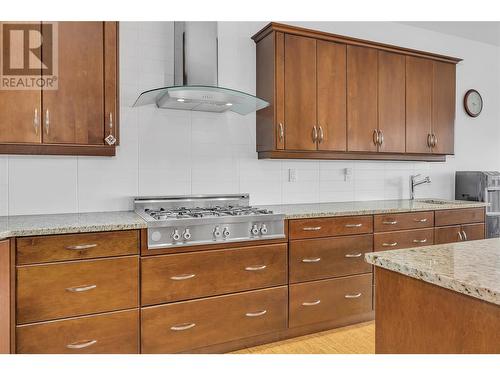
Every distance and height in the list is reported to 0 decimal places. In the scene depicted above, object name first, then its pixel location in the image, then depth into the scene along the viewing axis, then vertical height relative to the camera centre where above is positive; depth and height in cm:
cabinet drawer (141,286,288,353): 227 -86
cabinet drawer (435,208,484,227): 338 -29
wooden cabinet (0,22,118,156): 227 +50
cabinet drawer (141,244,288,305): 225 -55
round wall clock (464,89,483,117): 440 +96
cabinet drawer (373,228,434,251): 307 -45
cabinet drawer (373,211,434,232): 306 -30
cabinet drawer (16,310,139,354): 200 -82
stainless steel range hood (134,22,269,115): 274 +86
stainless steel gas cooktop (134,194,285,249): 227 -24
